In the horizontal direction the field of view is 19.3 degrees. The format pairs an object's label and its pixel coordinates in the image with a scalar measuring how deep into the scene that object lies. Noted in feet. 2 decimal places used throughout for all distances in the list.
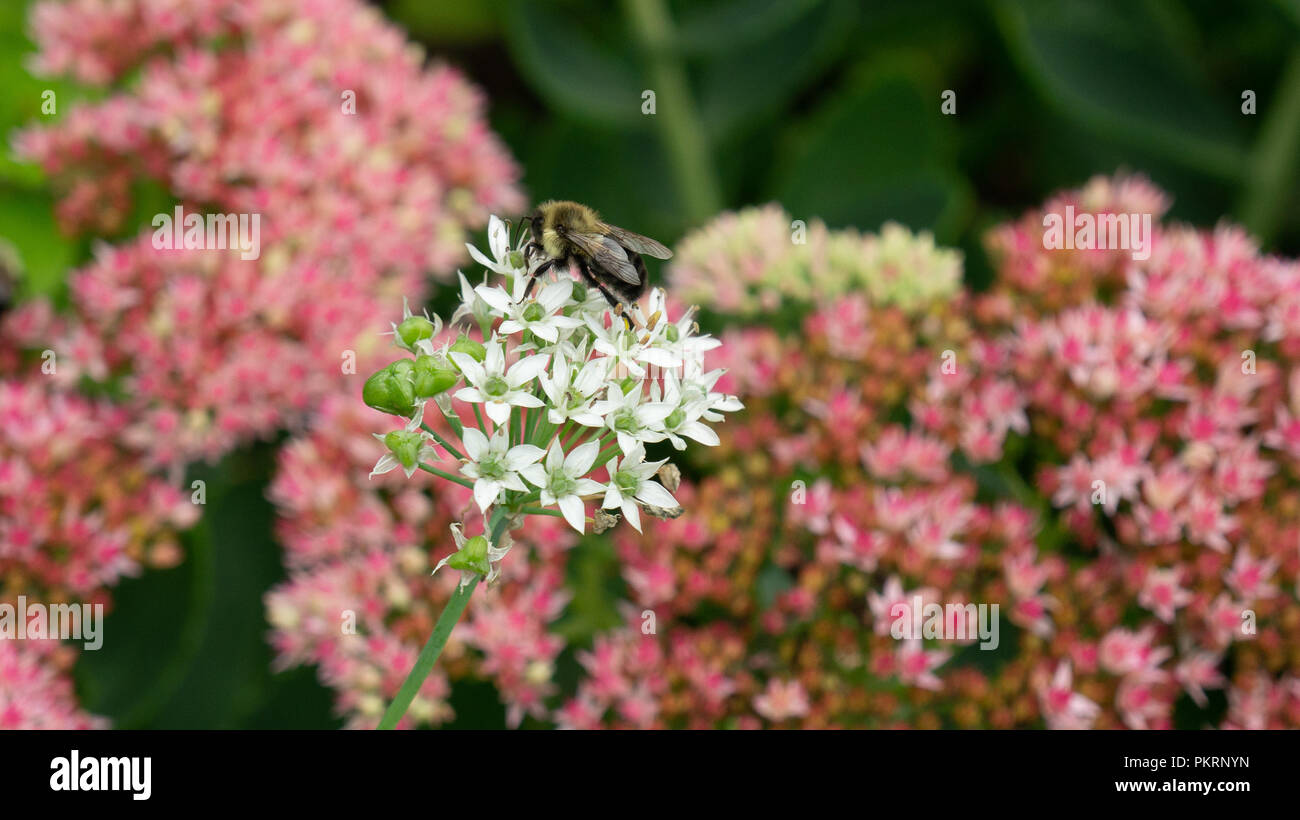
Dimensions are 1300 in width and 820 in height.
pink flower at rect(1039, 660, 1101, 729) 1.38
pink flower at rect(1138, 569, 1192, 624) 1.39
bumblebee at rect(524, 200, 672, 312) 1.31
